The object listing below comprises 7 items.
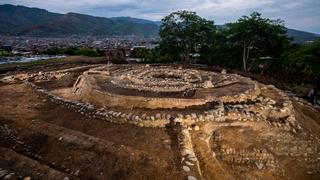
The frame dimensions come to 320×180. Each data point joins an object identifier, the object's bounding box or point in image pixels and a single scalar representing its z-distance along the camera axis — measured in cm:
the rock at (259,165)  754
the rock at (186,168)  596
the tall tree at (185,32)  2339
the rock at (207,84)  1207
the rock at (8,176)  542
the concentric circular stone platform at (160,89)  987
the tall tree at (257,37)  2049
